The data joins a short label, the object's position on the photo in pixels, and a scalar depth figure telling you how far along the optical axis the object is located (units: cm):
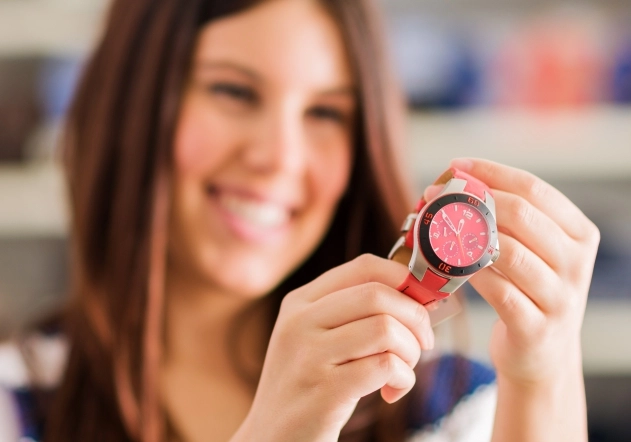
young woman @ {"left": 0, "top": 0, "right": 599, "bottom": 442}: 93
